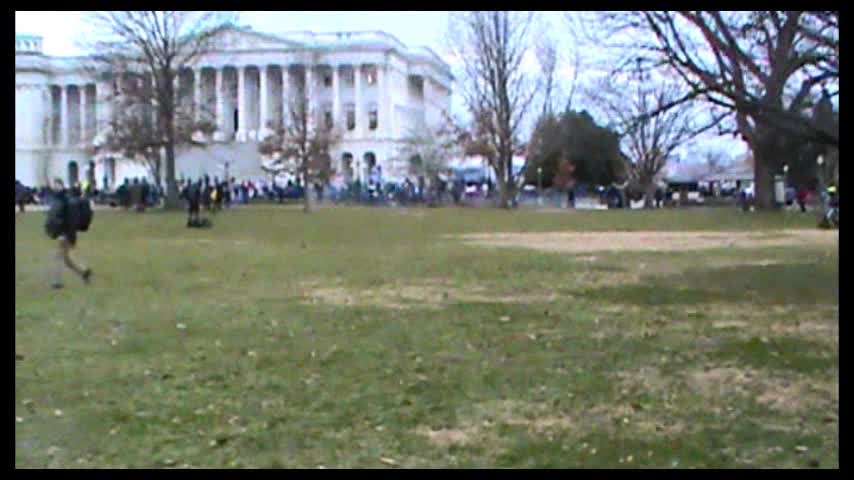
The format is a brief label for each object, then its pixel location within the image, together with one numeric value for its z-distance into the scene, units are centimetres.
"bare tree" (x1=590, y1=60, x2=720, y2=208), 4931
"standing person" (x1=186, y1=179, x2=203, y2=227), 4372
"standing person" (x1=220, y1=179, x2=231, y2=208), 7643
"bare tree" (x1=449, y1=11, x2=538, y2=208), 7788
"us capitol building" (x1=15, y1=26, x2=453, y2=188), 11844
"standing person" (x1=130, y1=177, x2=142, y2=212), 6994
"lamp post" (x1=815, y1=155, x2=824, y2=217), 7860
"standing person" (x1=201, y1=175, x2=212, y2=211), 5844
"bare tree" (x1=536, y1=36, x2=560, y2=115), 8056
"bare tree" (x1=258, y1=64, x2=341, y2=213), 8225
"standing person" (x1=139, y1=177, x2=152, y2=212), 6950
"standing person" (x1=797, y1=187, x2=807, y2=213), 6504
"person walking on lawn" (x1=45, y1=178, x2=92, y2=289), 1933
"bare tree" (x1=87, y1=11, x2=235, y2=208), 6406
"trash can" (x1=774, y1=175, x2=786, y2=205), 6757
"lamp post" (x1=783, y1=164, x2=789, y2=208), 7989
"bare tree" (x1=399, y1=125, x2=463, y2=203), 9022
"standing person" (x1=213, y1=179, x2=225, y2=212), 6370
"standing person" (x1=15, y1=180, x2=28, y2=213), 7081
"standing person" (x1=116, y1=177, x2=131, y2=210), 7522
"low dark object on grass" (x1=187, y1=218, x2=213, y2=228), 4347
